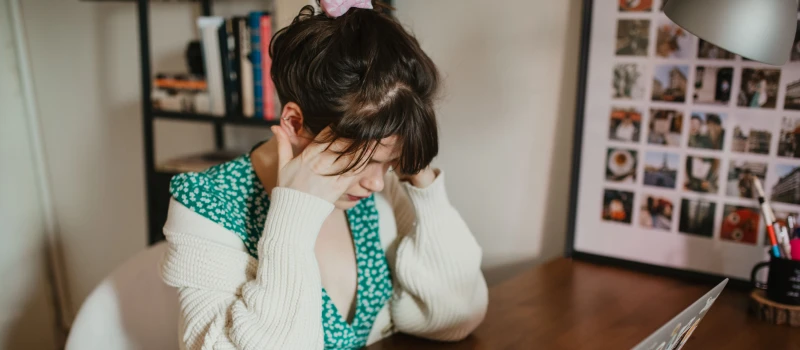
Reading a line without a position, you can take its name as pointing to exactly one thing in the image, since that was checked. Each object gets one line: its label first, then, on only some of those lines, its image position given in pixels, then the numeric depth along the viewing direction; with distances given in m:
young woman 0.81
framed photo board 1.01
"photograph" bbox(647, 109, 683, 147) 1.08
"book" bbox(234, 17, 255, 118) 1.39
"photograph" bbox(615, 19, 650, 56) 1.08
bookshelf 1.52
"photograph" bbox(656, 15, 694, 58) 1.04
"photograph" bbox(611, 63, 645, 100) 1.09
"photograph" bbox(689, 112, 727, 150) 1.04
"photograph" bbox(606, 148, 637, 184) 1.13
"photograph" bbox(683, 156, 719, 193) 1.06
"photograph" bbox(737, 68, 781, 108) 0.99
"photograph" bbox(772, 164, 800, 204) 1.00
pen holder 0.92
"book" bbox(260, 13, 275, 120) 1.36
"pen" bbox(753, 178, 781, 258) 0.96
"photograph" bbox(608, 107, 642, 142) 1.11
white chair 0.95
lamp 0.73
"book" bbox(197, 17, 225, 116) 1.42
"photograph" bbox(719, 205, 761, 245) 1.04
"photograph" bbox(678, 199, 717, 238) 1.08
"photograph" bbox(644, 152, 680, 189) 1.10
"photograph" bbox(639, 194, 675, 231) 1.12
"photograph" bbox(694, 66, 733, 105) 1.02
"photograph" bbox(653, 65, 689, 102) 1.06
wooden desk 0.91
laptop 0.60
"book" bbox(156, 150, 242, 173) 1.55
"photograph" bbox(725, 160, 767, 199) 1.03
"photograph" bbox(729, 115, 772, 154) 1.01
